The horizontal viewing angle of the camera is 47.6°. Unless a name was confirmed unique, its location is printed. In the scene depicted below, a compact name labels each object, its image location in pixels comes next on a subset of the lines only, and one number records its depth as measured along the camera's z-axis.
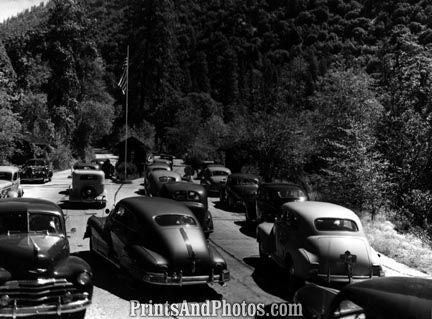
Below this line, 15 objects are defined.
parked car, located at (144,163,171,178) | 29.16
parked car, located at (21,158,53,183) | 34.03
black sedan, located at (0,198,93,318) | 7.86
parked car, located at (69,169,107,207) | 21.47
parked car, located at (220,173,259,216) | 22.56
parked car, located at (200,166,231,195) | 28.89
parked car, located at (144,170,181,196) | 21.57
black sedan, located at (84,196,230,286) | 9.66
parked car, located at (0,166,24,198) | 20.77
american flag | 35.75
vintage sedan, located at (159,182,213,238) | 17.06
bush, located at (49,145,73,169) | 49.34
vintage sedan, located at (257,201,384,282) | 10.41
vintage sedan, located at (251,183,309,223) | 17.50
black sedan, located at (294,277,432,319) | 5.02
